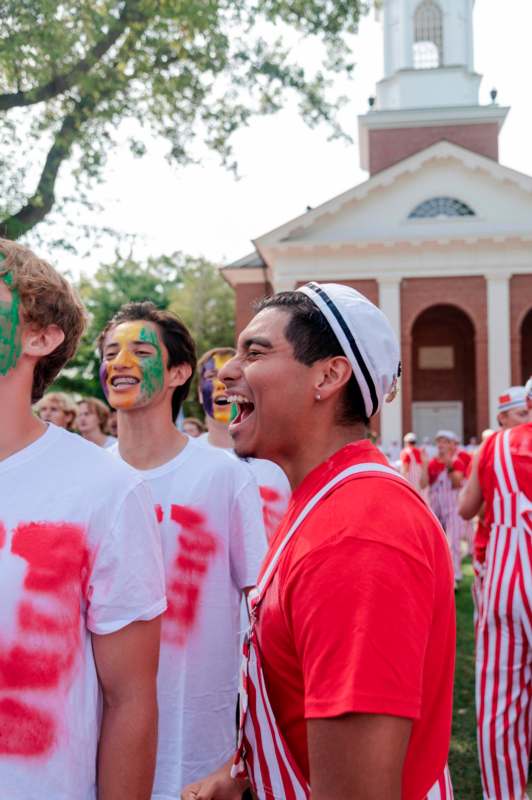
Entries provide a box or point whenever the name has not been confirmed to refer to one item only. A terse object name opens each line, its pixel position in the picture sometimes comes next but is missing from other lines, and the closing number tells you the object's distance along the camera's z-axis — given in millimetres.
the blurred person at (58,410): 7285
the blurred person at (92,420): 7570
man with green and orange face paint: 2824
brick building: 29781
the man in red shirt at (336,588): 1369
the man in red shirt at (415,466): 12352
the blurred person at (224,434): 4535
